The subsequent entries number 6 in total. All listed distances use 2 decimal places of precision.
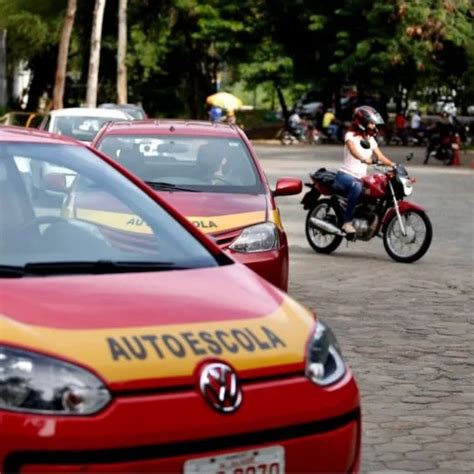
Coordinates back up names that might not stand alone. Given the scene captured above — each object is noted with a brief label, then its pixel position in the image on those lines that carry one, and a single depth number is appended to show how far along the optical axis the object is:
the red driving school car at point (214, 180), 11.06
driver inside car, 12.39
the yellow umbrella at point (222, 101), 43.25
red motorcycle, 16.20
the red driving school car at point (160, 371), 4.64
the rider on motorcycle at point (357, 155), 16.45
